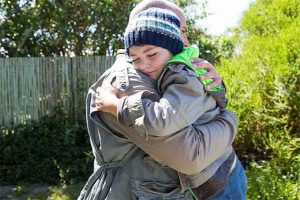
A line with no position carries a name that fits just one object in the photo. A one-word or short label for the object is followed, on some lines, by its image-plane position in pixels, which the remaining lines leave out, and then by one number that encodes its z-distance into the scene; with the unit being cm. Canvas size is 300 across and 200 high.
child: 153
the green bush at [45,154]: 670
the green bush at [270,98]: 464
